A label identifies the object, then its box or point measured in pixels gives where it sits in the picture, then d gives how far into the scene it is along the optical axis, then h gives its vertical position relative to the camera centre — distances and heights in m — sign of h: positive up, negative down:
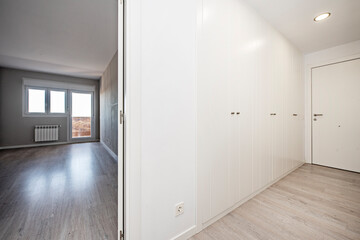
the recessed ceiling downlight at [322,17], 2.01 +1.47
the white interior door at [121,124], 0.98 -0.03
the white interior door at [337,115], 2.71 +0.09
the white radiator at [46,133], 4.92 -0.44
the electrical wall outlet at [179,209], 1.15 -0.72
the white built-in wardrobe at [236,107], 1.34 +0.15
